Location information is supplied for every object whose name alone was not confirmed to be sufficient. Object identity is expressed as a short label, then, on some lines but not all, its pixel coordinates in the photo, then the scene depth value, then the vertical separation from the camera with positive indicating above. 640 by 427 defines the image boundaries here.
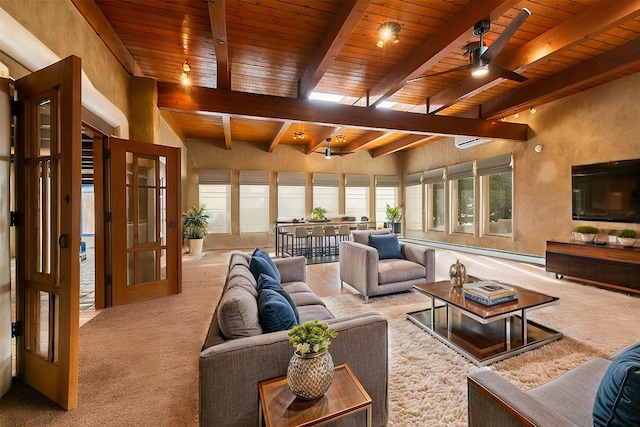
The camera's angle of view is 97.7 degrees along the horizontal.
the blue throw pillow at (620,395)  0.71 -0.50
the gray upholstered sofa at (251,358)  1.22 -0.70
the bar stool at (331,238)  6.98 -0.84
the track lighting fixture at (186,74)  3.68 +1.94
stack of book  2.38 -0.73
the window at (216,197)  8.30 +0.44
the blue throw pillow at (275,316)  1.48 -0.56
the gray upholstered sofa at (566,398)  0.74 -0.69
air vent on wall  7.09 +1.78
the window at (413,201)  9.55 +0.34
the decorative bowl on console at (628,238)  3.97 -0.40
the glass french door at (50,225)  1.73 -0.09
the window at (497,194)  6.64 +0.42
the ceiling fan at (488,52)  2.40 +1.54
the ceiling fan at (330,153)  7.29 +1.56
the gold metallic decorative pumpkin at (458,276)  2.84 -0.67
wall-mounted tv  4.32 +0.31
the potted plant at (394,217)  9.37 -0.21
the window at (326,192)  9.29 +0.64
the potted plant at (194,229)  7.33 -0.47
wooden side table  1.07 -0.78
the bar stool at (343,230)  7.31 -0.50
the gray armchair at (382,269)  3.54 -0.78
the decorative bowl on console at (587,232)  4.45 -0.36
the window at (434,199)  8.72 +0.38
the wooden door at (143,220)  3.41 -0.11
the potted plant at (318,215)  7.96 -0.11
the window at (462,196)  7.68 +0.41
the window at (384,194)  10.01 +0.61
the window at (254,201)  8.65 +0.32
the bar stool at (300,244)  6.67 -0.95
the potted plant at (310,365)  1.14 -0.64
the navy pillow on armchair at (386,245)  4.20 -0.52
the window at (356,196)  9.66 +0.53
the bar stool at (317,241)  6.88 -0.87
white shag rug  1.75 -1.17
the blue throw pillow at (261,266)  2.34 -0.47
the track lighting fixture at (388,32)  3.12 +2.07
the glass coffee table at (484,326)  2.24 -1.12
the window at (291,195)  8.95 +0.53
